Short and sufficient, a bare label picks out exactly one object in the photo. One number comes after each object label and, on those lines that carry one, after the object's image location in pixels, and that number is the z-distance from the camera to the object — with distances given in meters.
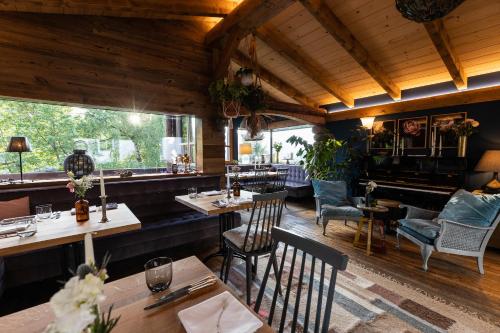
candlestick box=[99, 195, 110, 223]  1.99
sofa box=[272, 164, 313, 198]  6.17
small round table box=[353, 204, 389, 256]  3.26
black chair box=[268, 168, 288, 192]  5.34
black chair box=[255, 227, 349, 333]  0.95
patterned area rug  1.93
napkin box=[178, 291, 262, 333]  0.83
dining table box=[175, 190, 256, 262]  2.46
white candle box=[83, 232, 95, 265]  0.65
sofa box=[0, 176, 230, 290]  2.33
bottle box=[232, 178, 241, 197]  2.97
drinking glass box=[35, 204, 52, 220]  2.10
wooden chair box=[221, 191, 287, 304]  2.14
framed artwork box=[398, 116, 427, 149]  4.71
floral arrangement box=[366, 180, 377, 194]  3.47
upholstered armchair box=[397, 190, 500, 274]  2.67
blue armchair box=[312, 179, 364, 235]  4.06
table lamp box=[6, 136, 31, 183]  2.69
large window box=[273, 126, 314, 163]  7.55
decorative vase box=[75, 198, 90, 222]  2.05
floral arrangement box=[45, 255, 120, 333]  0.47
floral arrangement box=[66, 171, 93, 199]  1.95
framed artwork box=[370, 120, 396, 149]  5.11
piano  3.97
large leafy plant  5.29
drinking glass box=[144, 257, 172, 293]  1.03
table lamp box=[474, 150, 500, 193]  3.33
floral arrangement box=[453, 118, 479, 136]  3.81
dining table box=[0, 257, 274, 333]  0.85
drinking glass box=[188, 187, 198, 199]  3.01
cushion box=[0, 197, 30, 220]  2.34
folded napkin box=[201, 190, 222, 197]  3.15
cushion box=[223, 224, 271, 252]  2.20
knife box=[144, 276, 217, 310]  0.97
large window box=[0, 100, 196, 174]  3.93
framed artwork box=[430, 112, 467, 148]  4.19
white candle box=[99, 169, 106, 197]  1.83
